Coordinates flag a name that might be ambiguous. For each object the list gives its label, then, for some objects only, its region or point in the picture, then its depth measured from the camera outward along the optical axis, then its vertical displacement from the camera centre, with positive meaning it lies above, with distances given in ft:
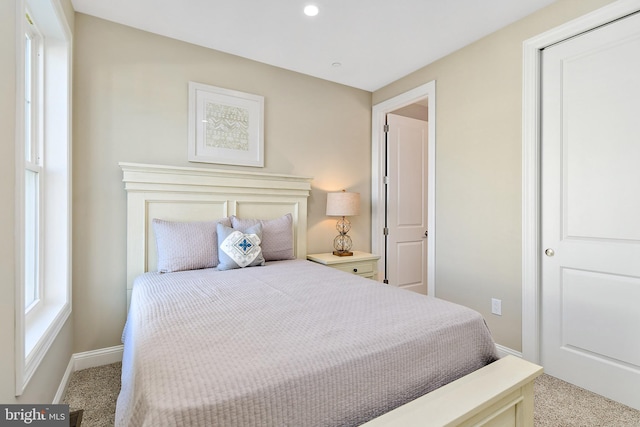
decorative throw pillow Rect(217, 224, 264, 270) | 7.52 -0.89
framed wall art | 8.82 +2.53
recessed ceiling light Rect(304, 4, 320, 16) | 7.13 +4.68
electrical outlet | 8.07 -2.42
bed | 2.74 -1.49
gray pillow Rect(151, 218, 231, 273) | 7.34 -0.79
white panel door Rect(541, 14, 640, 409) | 6.03 +0.04
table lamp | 10.28 +0.25
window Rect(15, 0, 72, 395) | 5.80 +0.89
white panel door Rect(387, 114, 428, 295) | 12.05 +0.37
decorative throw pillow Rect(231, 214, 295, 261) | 8.65 -0.64
